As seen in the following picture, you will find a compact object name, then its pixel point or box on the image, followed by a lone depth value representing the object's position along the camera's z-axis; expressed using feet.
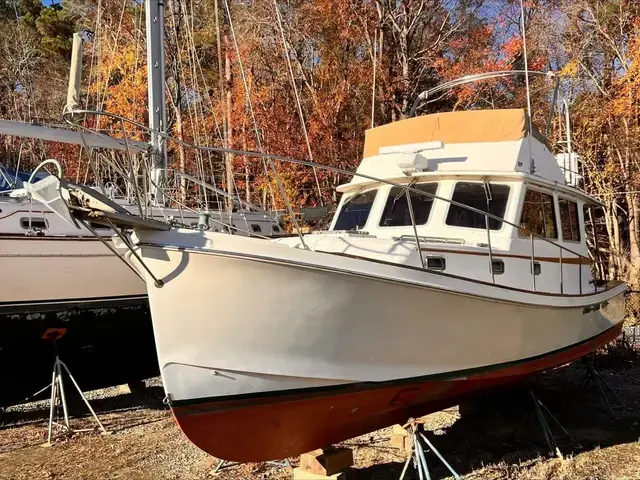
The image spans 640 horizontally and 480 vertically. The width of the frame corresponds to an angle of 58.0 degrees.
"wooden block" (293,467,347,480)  15.21
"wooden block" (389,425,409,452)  17.72
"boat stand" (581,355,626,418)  23.45
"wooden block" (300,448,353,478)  15.34
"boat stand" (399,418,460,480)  14.84
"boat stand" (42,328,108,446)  21.77
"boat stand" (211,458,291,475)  17.88
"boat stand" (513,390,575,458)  18.53
